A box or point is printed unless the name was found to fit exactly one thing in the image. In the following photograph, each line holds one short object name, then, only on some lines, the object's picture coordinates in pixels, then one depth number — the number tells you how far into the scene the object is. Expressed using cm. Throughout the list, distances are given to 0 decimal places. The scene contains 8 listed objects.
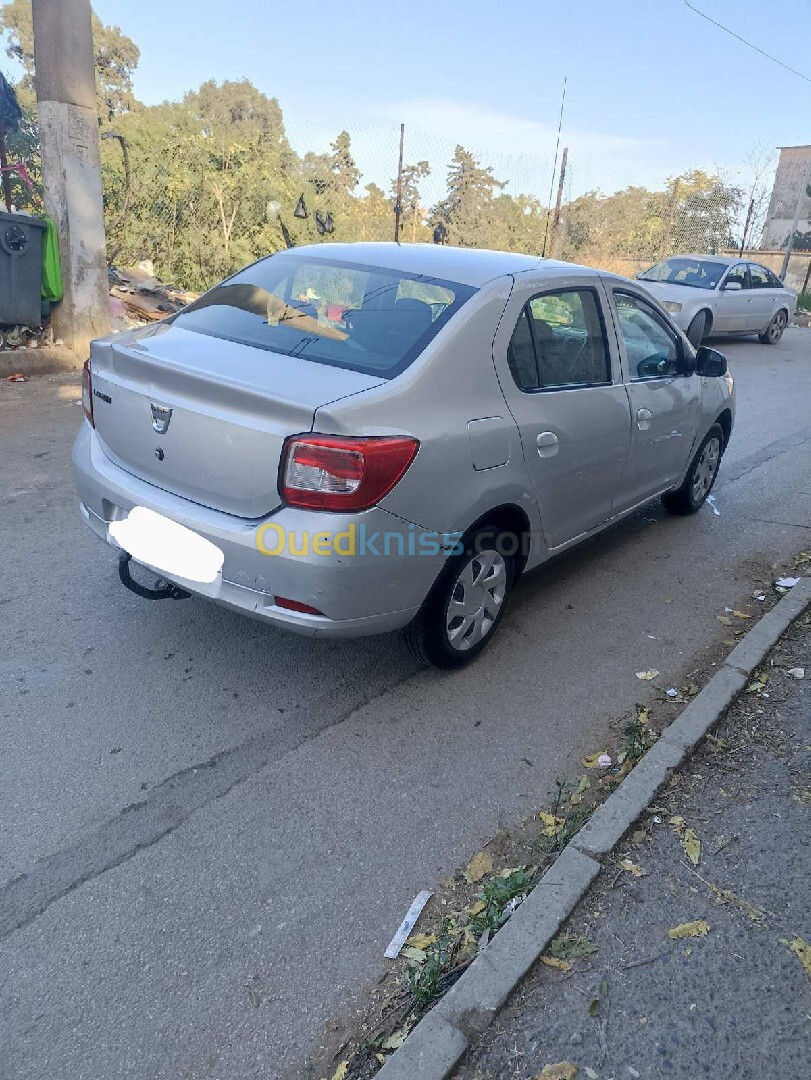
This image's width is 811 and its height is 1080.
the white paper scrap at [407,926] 218
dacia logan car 266
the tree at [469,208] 2473
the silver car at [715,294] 1327
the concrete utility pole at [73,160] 773
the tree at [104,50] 3512
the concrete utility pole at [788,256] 2258
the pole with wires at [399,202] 1376
